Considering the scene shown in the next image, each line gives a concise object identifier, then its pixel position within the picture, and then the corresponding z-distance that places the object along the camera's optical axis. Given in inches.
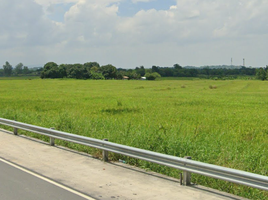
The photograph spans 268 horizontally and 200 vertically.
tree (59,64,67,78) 5408.5
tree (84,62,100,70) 7332.7
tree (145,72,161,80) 5817.9
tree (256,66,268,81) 5842.5
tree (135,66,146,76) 7607.3
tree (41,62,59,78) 5354.3
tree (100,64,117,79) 5880.9
